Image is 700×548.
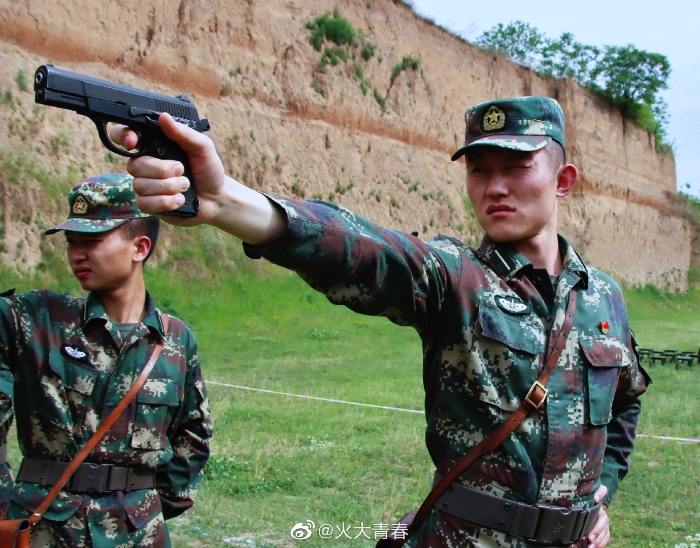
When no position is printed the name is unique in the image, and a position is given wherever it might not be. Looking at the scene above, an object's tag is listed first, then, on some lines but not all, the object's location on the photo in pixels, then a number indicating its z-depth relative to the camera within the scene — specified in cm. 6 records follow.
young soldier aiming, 166
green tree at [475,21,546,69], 3809
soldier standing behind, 249
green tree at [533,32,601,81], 3522
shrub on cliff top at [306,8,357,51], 2077
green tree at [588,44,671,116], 3506
